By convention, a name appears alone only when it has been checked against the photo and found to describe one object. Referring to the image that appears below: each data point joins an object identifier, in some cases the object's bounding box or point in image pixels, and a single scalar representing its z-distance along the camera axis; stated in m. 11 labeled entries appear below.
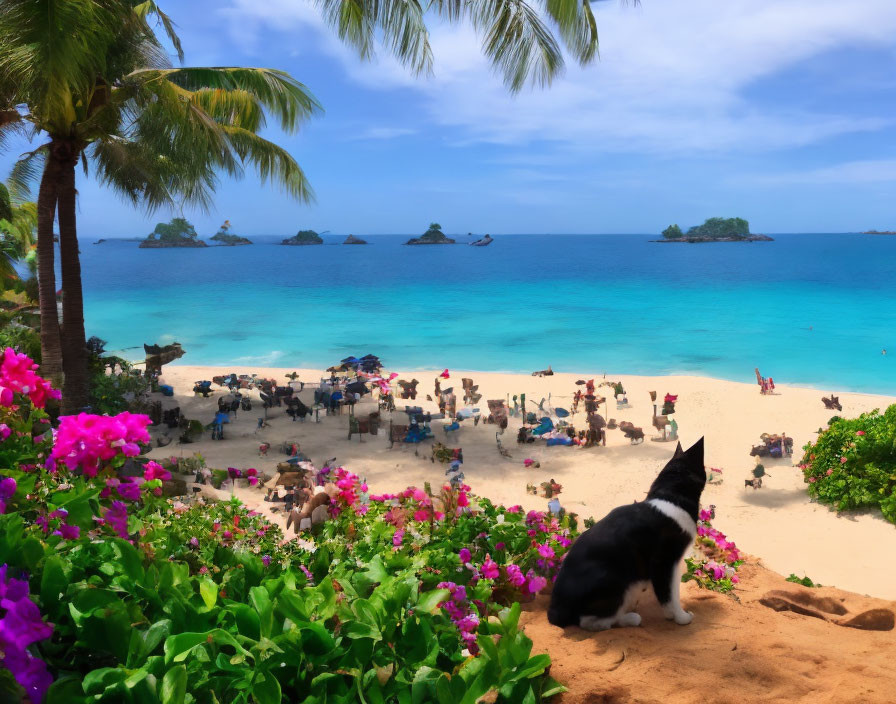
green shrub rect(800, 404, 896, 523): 7.30
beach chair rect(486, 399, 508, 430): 10.71
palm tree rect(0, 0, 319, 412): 7.58
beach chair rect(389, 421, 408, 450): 9.91
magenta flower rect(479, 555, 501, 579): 3.23
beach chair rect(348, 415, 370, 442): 10.16
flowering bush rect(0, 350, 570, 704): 1.50
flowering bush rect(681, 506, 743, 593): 4.24
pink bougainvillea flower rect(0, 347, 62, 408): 3.26
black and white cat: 3.27
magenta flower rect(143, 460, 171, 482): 3.17
